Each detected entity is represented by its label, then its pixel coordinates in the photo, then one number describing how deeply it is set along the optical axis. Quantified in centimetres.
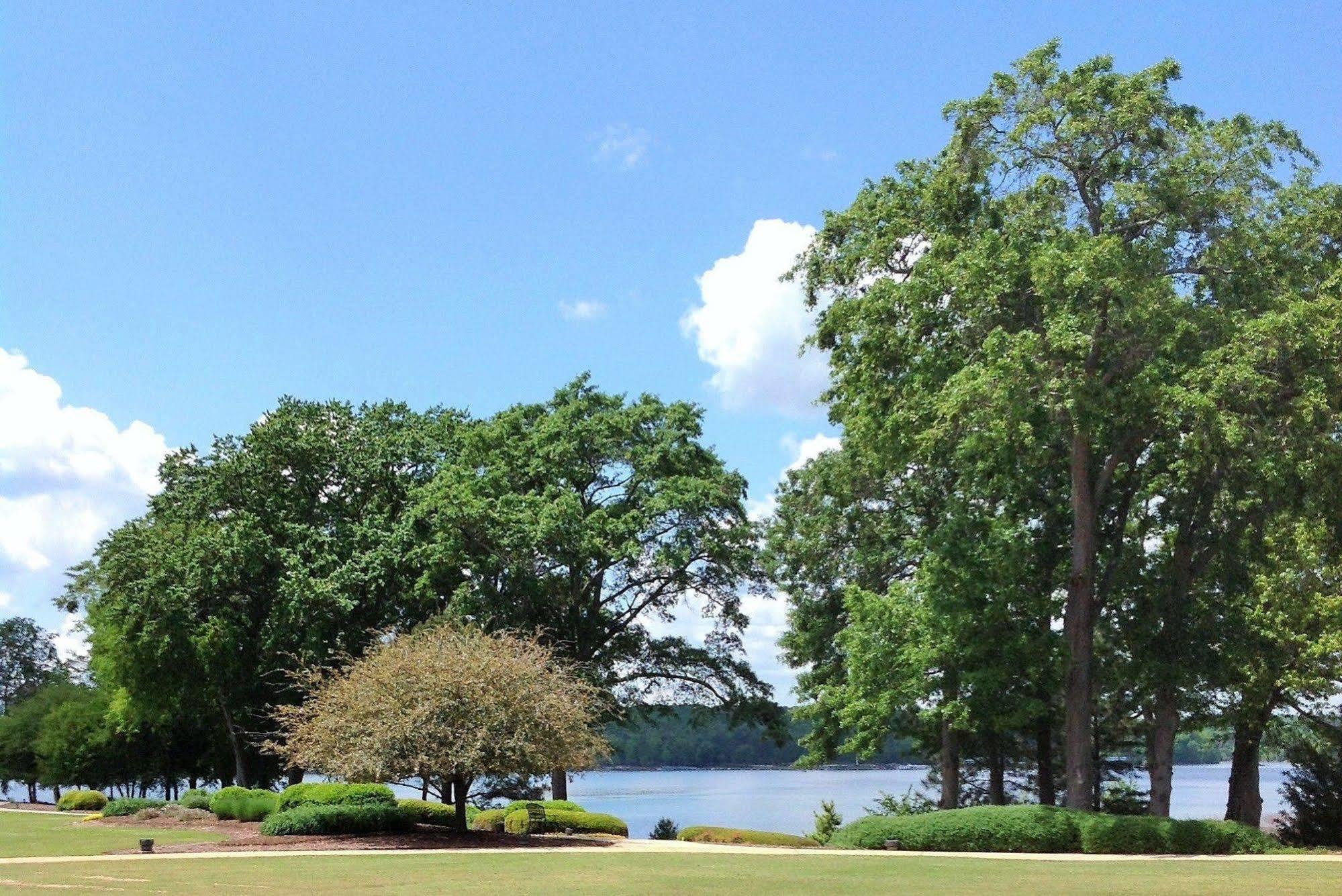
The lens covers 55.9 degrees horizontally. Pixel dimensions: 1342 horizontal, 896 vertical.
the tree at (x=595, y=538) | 4122
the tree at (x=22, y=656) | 10731
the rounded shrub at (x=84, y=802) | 5019
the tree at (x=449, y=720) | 2842
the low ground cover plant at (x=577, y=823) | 3253
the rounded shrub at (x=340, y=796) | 3161
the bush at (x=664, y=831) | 3672
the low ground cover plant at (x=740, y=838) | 3111
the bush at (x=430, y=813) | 3219
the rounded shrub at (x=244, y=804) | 3591
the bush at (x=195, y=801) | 4284
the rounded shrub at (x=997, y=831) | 2742
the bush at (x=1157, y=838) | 2692
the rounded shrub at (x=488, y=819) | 3447
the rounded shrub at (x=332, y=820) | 2991
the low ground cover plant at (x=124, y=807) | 4238
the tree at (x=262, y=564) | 4388
